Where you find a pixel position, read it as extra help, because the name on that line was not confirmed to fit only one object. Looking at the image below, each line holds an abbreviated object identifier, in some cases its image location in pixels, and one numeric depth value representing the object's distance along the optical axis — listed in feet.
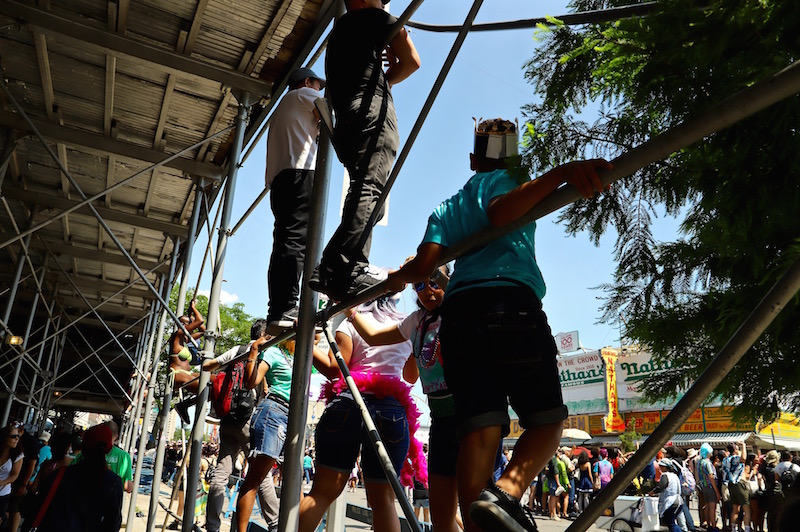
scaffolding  3.72
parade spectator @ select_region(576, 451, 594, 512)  54.65
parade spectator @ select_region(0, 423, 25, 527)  29.50
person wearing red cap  15.39
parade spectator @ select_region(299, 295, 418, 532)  11.45
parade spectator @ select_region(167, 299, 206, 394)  21.61
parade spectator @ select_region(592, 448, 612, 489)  53.26
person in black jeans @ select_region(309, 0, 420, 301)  8.73
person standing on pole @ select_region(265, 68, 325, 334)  11.33
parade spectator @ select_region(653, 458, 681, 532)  36.78
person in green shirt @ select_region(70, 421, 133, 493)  27.15
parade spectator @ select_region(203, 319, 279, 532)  15.98
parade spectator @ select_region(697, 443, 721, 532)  45.21
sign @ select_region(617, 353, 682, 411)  98.91
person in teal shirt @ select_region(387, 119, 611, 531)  5.68
